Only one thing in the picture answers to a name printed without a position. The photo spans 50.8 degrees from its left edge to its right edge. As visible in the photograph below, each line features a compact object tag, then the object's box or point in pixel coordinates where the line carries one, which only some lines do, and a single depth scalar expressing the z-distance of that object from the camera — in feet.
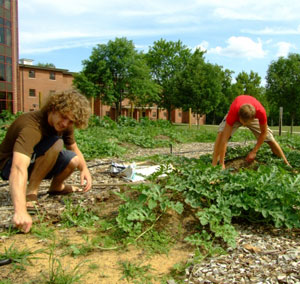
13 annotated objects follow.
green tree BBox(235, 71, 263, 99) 131.44
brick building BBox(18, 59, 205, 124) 116.98
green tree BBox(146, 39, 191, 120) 138.21
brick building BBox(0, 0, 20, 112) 84.94
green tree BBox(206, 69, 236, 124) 132.36
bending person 13.67
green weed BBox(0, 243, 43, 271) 6.76
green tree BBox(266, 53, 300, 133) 52.21
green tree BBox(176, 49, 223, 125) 85.66
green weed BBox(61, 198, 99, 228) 8.85
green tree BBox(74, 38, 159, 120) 76.43
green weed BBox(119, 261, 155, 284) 6.39
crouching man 7.47
